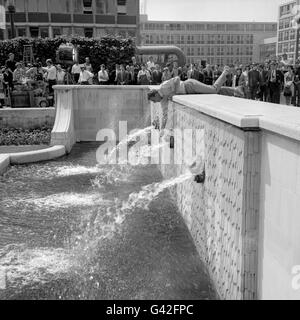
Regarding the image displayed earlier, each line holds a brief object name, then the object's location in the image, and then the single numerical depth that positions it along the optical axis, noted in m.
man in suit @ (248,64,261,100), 17.14
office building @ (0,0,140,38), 56.72
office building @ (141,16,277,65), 132.75
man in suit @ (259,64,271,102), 17.30
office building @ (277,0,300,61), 117.79
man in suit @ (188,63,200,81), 19.75
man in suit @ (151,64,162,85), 19.20
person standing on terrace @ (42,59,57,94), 19.02
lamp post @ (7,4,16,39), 26.64
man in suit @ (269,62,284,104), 17.28
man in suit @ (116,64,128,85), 19.05
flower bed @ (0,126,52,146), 12.95
